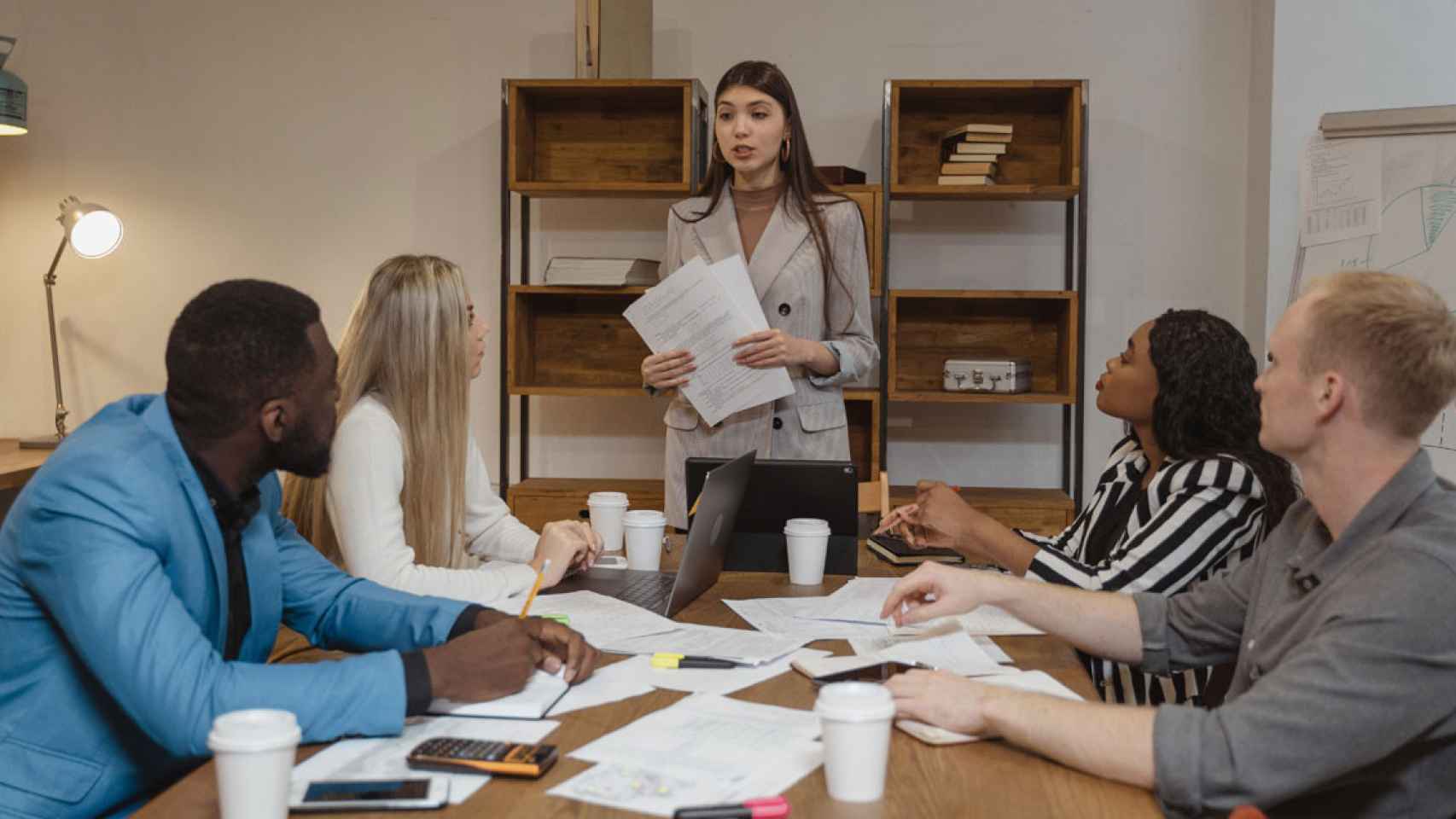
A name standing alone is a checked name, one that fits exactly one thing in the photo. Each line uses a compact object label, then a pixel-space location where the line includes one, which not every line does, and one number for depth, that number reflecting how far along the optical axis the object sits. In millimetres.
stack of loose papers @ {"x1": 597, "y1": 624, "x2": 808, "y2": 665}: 1646
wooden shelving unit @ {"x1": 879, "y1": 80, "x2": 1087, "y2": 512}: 4023
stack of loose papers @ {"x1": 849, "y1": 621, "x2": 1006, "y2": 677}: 1616
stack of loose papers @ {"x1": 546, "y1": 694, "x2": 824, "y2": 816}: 1159
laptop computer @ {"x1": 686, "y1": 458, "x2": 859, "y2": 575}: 2275
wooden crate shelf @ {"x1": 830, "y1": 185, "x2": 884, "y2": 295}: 4027
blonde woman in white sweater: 1984
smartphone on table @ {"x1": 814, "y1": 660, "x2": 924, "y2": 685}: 1521
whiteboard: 3475
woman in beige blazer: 3002
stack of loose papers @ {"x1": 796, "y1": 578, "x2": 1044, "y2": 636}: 1843
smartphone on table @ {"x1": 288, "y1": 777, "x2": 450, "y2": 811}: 1111
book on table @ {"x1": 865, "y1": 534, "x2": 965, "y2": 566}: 2373
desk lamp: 4203
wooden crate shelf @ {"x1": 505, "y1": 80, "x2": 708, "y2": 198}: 4340
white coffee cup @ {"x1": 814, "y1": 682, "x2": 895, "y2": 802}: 1119
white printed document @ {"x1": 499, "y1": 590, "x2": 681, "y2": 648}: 1748
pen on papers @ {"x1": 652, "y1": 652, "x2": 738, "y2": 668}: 1591
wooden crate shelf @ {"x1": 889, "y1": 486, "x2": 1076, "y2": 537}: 4035
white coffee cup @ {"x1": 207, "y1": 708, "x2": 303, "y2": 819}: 1007
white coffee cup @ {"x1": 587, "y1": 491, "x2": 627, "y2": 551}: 2414
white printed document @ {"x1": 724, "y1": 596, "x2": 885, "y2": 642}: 1795
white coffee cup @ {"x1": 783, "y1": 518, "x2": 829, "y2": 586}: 2131
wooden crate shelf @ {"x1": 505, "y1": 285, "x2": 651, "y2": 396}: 4414
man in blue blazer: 1279
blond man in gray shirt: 1223
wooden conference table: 1134
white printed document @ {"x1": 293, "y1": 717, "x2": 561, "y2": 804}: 1188
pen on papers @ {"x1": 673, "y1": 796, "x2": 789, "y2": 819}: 1085
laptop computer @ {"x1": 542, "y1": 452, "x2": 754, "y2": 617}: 1876
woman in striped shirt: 1949
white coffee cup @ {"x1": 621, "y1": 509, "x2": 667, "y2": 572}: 2213
